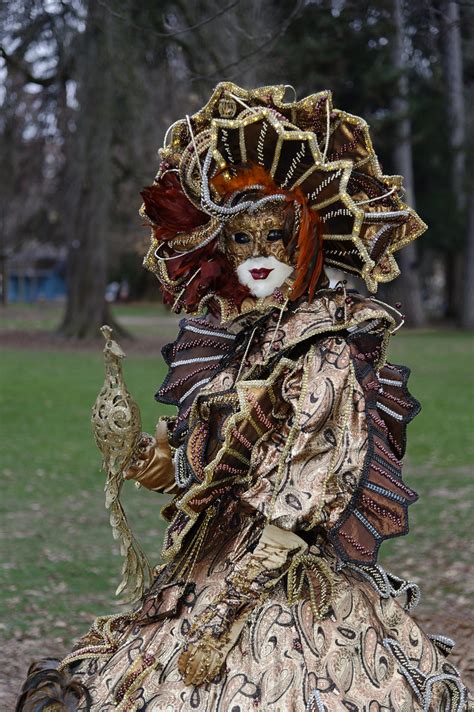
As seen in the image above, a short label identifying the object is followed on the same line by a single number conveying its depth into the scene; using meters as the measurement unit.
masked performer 2.56
